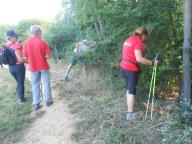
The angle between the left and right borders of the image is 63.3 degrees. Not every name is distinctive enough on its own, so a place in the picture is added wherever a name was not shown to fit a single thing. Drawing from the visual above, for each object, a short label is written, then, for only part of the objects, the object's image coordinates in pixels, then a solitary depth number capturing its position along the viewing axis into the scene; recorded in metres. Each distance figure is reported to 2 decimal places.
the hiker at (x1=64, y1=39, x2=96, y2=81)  4.05
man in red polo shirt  3.46
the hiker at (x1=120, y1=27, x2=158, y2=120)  2.89
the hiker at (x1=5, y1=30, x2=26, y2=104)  3.65
